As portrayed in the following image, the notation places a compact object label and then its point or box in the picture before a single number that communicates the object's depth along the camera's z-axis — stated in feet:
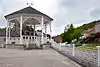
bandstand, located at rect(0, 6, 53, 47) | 36.80
